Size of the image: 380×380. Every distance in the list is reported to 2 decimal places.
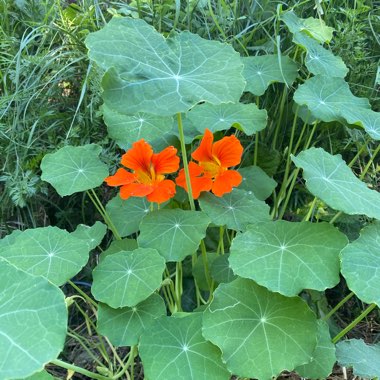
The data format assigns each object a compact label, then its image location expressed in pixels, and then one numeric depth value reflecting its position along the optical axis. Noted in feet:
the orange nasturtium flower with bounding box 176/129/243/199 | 1.25
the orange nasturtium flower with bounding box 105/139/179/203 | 1.21
